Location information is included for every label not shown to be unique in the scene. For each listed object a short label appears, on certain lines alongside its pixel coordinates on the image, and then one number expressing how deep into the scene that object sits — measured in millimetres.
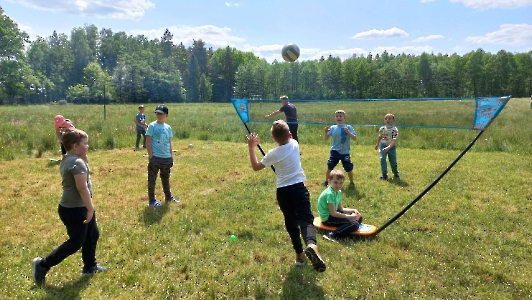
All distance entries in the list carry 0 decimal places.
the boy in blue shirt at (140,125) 14893
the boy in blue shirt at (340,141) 8281
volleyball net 5160
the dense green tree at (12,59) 50344
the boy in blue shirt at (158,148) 7281
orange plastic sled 5715
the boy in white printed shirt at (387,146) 9345
